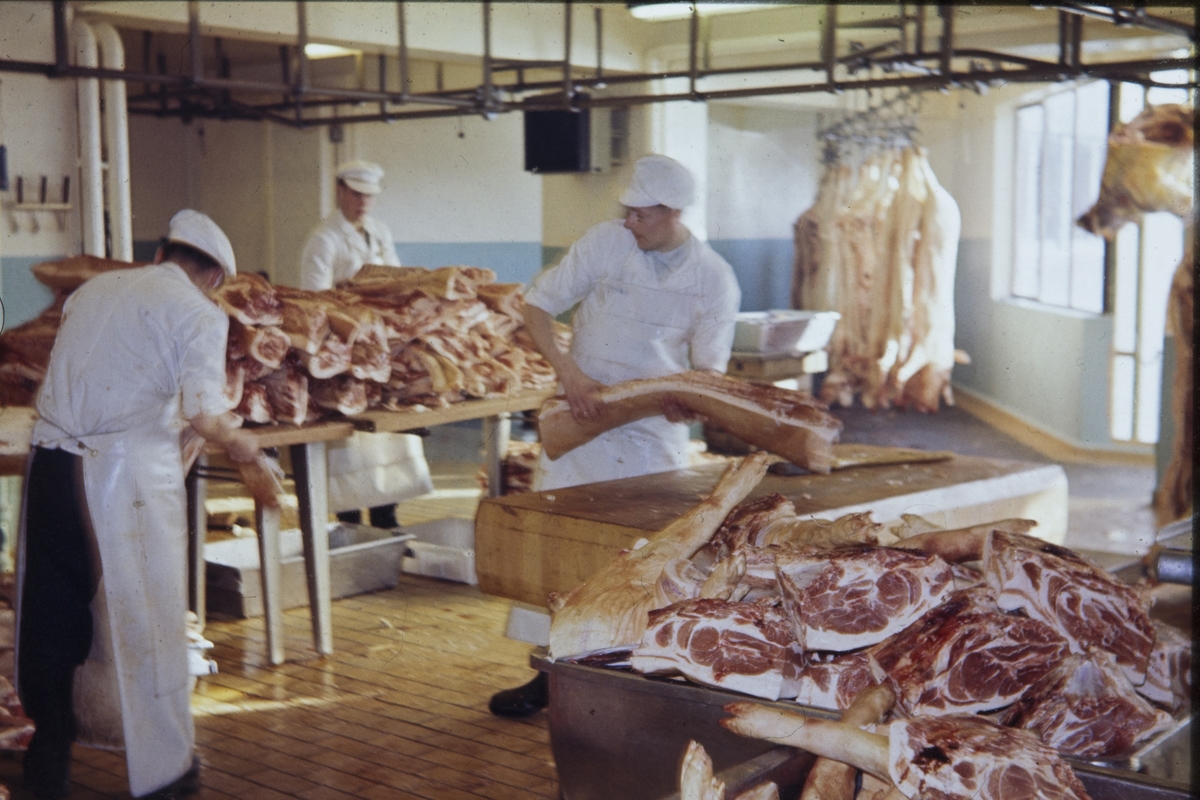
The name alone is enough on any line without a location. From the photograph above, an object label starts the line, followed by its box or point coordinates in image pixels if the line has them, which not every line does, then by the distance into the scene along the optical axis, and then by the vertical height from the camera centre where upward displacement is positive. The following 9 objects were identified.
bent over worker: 3.20 -0.67
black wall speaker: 7.43 +0.71
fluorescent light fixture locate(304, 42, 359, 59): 9.02 +1.55
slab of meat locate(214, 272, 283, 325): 4.38 -0.18
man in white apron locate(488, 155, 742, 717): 3.81 -0.21
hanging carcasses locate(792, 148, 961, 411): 9.08 -0.17
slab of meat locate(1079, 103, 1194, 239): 5.41 +0.44
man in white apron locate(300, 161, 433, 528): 5.92 -0.93
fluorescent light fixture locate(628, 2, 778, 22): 4.79 +1.02
